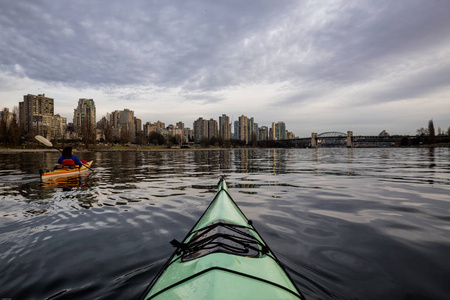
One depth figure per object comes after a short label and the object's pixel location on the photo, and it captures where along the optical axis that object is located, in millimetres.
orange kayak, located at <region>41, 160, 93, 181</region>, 12667
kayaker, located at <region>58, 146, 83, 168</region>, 14677
